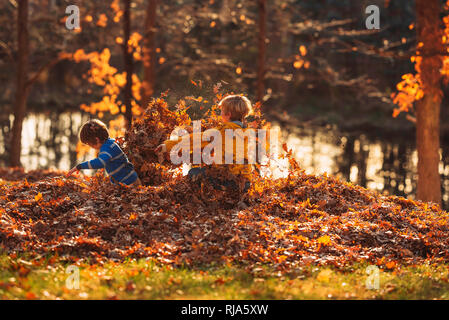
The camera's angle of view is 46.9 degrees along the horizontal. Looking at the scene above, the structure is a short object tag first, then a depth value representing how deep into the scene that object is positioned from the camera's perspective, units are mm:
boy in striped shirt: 7379
